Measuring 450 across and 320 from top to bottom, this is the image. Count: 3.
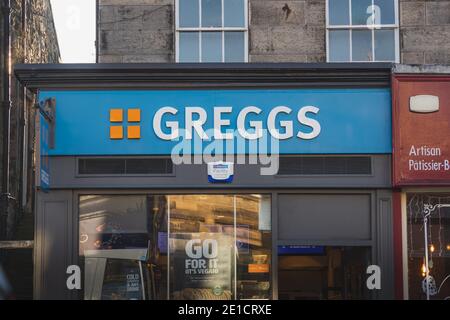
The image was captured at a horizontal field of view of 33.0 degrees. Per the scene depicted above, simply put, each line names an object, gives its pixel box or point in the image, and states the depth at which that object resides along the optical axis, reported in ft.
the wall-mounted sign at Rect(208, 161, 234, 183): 36.27
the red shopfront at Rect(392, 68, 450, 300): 36.01
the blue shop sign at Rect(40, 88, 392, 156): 36.37
